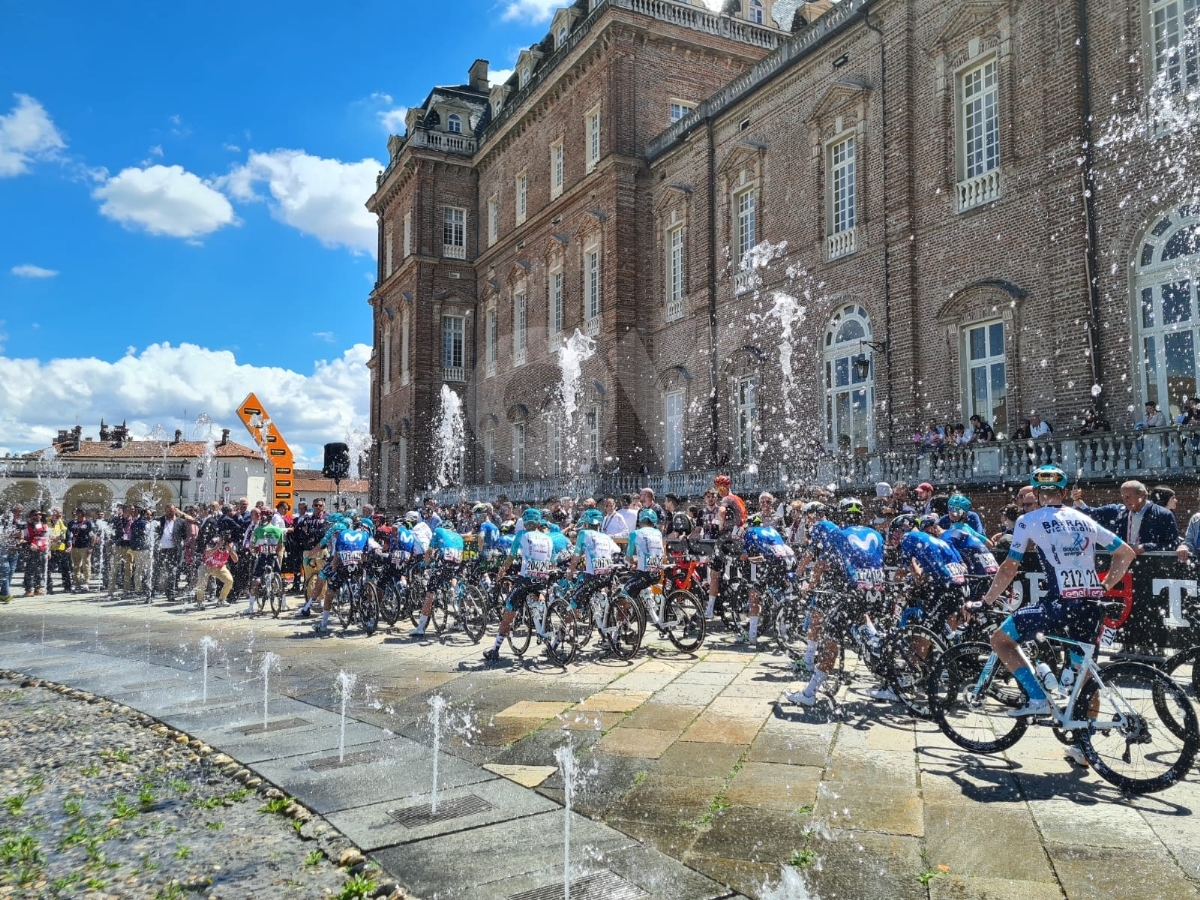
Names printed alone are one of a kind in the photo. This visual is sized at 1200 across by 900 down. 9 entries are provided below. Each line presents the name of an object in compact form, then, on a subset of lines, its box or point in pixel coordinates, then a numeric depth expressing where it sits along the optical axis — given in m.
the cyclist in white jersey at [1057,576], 5.70
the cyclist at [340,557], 13.23
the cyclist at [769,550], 10.40
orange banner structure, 18.47
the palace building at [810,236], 15.31
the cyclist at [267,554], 15.92
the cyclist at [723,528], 12.23
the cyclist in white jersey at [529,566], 10.05
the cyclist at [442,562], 12.05
